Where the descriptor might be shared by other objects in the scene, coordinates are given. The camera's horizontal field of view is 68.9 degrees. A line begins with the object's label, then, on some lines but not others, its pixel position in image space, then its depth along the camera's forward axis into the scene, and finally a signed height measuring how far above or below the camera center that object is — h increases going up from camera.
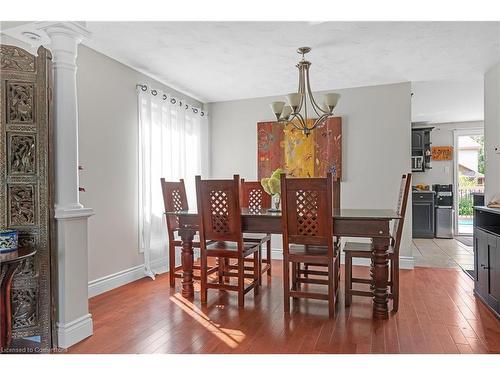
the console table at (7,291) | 2.06 -0.61
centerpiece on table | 3.46 +0.00
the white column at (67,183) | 2.36 +0.01
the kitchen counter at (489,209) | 3.02 -0.23
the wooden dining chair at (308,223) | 2.81 -0.31
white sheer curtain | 4.16 +0.32
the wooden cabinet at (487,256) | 2.94 -0.63
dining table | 2.82 -0.37
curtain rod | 4.15 +1.11
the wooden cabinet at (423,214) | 7.33 -0.62
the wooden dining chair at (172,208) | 3.80 -0.25
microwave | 7.68 +0.44
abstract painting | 5.04 +0.50
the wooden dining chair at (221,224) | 3.15 -0.35
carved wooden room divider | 2.29 +0.02
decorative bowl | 2.15 -0.33
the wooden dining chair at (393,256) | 2.98 -0.60
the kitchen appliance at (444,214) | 7.31 -0.62
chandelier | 3.24 +0.73
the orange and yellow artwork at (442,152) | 7.77 +0.67
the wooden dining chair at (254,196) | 4.55 -0.15
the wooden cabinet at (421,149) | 7.59 +0.73
